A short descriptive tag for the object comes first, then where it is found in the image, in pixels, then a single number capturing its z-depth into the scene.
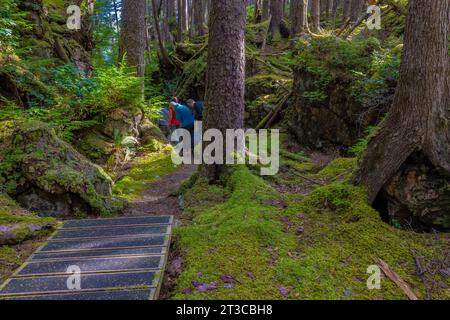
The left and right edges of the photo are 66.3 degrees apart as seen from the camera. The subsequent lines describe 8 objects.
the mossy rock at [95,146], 10.43
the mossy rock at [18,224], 4.92
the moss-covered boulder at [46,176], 6.23
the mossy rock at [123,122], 11.31
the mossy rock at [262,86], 15.17
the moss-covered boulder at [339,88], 8.73
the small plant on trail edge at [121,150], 10.86
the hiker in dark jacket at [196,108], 13.05
